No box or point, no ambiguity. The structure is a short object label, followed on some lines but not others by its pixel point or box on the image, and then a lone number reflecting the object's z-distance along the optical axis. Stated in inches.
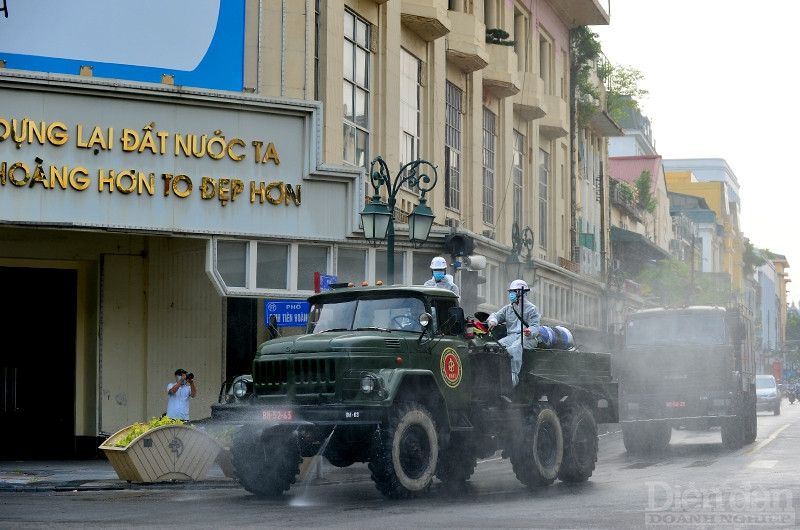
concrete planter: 668.7
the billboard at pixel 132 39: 872.9
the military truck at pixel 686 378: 949.2
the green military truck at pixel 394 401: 528.1
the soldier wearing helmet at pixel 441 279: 636.1
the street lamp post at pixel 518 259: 1134.4
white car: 1925.4
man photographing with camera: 893.8
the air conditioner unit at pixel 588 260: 1820.9
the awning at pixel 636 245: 2166.6
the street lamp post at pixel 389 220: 783.7
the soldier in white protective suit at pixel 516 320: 622.8
